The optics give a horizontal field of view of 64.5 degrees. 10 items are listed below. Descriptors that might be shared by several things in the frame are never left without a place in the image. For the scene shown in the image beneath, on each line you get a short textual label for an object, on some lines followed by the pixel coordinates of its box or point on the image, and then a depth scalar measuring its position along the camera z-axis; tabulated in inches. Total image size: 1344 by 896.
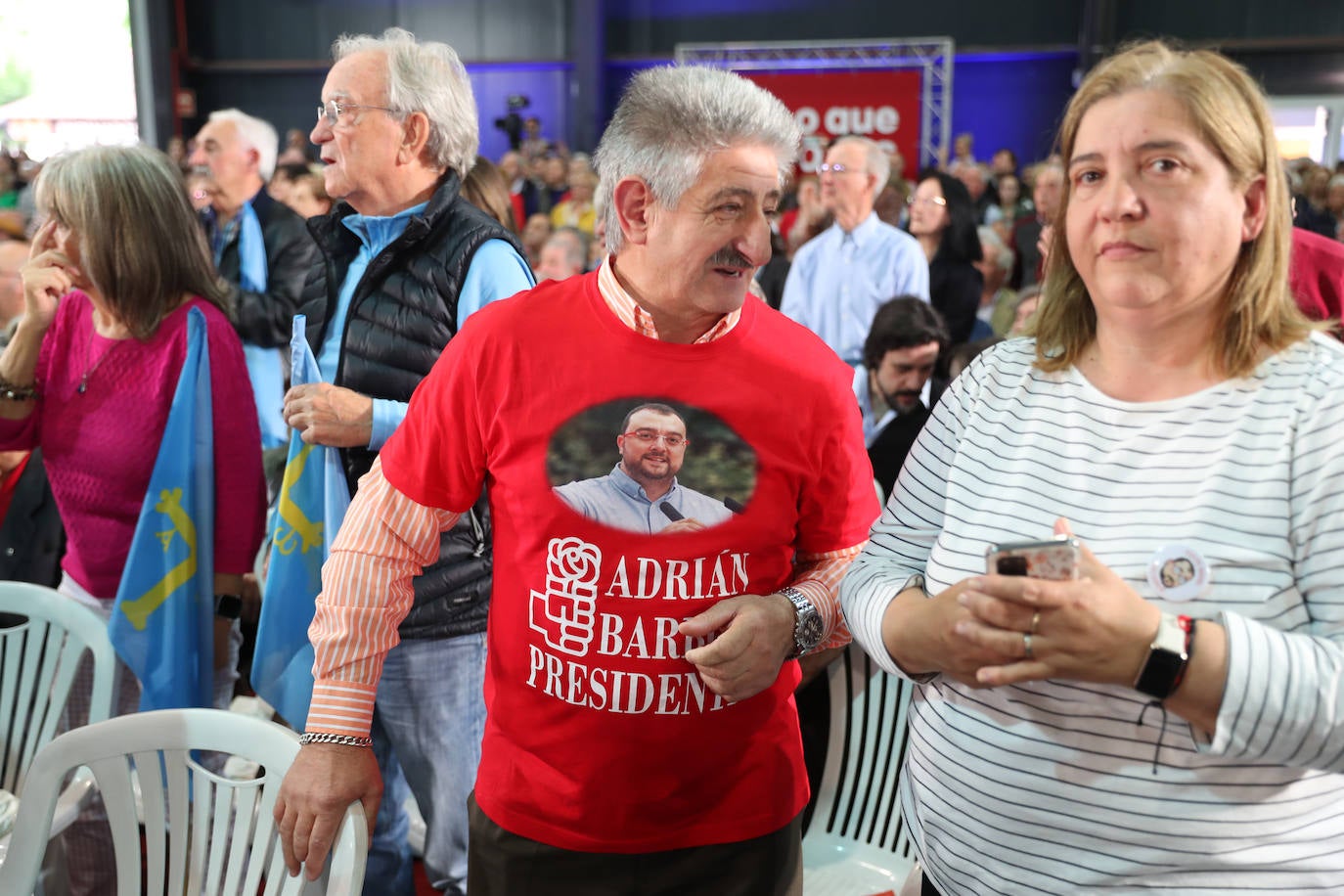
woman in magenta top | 79.8
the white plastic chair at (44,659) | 77.9
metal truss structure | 471.8
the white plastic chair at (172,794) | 55.7
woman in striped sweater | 34.2
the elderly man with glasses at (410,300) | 70.9
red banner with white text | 471.8
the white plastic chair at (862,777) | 78.8
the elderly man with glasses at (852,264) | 154.0
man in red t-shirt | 46.9
